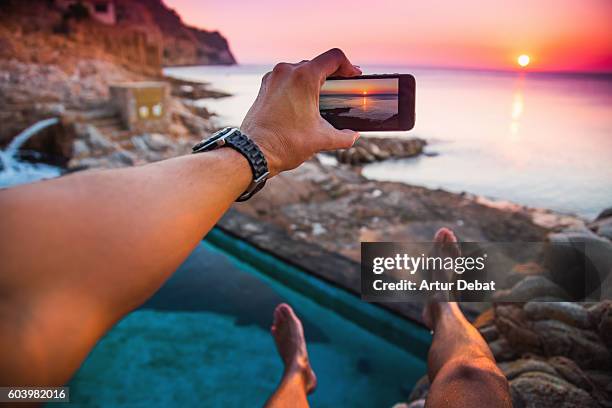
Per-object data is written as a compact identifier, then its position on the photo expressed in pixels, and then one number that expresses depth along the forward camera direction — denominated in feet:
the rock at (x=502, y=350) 5.97
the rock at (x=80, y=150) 23.26
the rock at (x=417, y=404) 5.25
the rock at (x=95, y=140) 23.61
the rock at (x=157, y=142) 26.71
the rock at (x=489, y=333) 6.34
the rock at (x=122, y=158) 20.20
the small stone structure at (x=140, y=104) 27.61
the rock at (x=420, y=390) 6.01
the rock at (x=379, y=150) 24.82
